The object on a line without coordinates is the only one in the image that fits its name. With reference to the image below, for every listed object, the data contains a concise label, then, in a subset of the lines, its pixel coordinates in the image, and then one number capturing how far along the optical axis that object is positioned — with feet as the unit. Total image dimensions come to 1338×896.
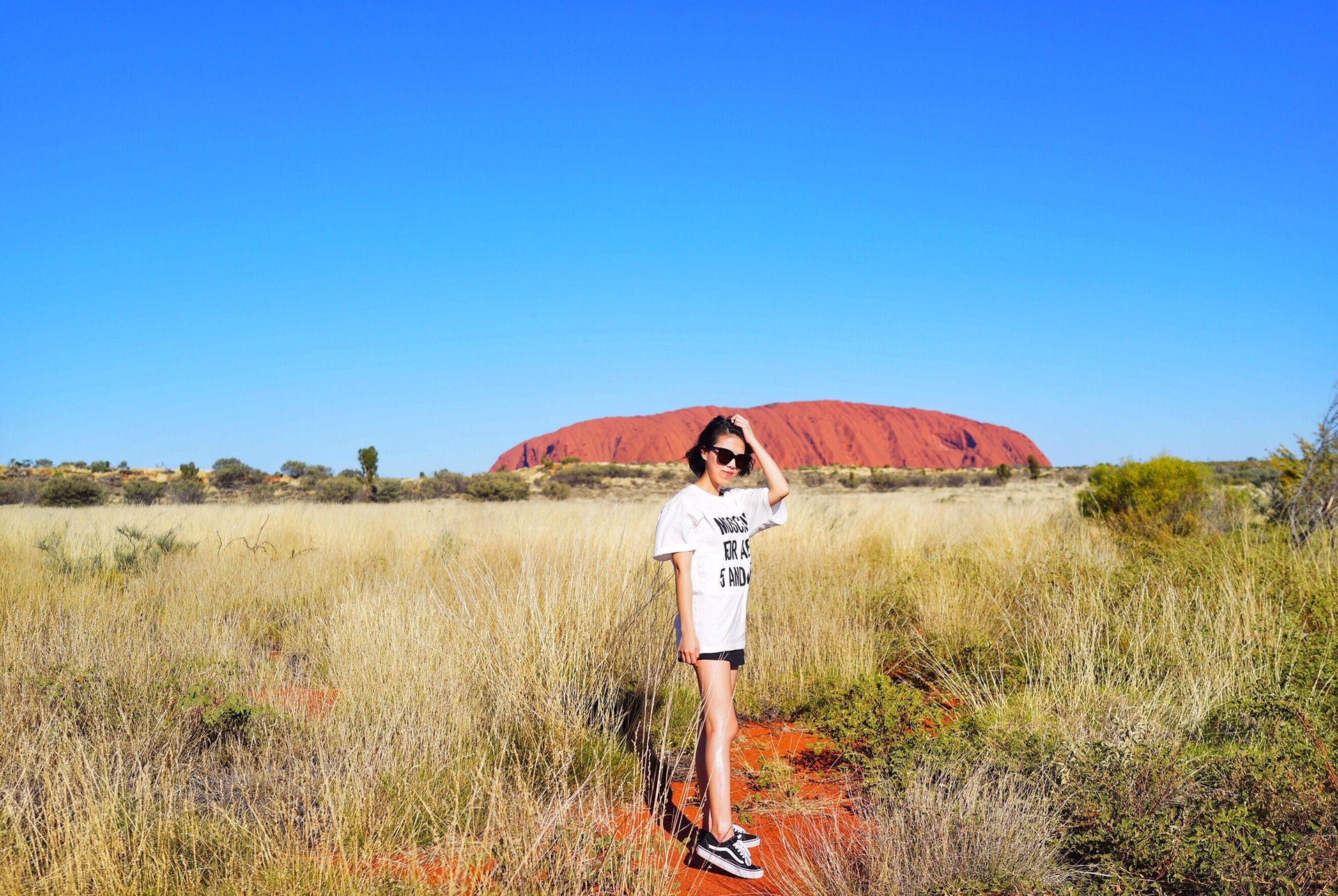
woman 10.34
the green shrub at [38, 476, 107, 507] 73.26
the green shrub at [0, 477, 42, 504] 78.54
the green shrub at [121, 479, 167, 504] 77.20
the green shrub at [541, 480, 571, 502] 97.25
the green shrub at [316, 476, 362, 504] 86.58
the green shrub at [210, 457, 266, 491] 104.94
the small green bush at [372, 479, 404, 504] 88.84
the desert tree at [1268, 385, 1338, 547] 27.78
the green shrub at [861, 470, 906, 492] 132.16
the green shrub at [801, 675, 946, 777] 13.44
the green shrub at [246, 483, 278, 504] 80.59
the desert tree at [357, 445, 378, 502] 106.93
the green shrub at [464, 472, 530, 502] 91.86
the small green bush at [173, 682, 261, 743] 13.30
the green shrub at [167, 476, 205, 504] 76.13
